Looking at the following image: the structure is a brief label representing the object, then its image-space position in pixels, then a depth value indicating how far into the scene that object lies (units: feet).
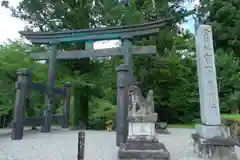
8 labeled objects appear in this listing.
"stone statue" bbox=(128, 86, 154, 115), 15.07
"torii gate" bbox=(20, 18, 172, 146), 26.08
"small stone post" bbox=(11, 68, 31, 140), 22.56
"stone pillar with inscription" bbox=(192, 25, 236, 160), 13.55
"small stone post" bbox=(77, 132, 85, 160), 10.57
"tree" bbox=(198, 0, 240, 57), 55.36
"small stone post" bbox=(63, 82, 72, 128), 33.76
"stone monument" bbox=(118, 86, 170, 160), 13.29
